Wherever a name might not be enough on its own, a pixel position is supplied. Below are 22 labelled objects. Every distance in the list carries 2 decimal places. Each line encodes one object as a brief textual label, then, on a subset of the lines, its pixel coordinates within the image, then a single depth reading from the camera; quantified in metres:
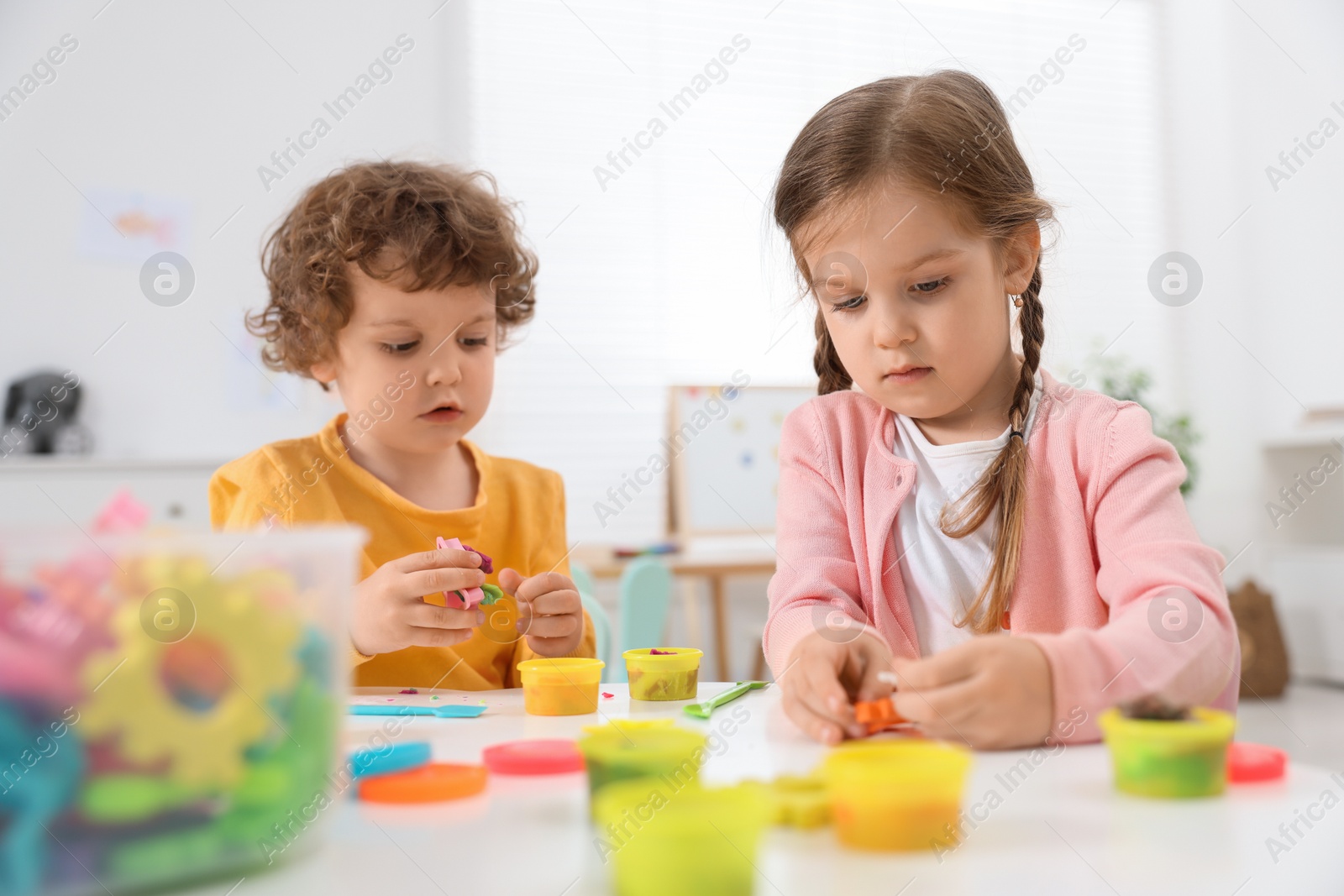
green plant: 3.48
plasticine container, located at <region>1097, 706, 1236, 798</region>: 0.48
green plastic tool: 0.73
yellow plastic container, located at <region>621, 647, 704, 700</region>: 0.81
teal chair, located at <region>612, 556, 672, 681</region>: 1.53
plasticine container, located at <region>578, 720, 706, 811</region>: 0.45
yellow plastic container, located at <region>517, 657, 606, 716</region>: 0.75
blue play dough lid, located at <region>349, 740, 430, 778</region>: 0.54
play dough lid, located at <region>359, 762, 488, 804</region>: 0.50
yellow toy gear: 0.35
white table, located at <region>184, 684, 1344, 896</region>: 0.38
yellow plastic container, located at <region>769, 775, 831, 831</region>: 0.43
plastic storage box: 0.34
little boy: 1.12
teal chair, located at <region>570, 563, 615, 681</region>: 1.30
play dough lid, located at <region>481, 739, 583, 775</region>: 0.55
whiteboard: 3.22
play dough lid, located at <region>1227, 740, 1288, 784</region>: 0.50
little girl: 0.86
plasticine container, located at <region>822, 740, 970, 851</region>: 0.41
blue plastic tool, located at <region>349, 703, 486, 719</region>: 0.75
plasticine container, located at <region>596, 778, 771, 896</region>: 0.35
